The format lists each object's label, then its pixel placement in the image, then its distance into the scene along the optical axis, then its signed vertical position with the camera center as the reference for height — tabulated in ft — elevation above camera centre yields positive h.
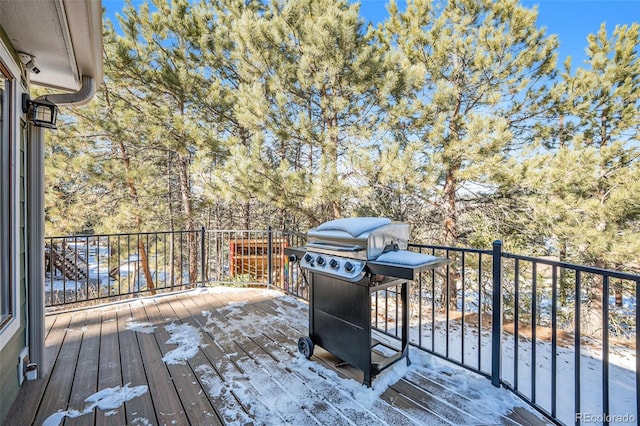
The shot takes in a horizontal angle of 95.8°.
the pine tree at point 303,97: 17.07 +7.61
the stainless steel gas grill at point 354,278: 5.92 -1.47
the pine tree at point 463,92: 17.16 +7.75
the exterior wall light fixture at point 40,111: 6.33 +2.25
